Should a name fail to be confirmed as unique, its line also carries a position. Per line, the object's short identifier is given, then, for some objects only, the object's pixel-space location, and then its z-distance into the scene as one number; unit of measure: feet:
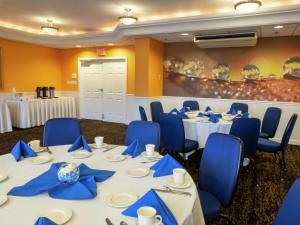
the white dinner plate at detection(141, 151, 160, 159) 5.98
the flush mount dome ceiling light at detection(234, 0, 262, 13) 11.91
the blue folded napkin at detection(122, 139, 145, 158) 6.21
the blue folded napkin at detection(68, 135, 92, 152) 6.47
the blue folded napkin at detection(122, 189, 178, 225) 3.20
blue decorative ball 4.15
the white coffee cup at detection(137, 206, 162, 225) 2.91
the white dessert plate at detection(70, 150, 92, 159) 5.98
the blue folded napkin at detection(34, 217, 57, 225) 2.75
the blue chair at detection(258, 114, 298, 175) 10.22
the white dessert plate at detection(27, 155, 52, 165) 5.45
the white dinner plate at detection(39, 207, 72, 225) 3.27
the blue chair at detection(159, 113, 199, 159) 10.26
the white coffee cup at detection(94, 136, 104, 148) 6.86
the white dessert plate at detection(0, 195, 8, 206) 3.64
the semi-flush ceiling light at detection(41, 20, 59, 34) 18.37
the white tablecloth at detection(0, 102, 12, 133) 18.75
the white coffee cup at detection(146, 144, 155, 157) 5.98
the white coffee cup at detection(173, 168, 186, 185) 4.41
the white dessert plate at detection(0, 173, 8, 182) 4.50
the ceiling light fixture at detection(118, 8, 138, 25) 15.24
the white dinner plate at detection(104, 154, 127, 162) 5.75
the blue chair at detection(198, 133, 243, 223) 5.32
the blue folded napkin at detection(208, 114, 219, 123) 11.48
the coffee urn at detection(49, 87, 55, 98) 23.71
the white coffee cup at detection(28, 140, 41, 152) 6.33
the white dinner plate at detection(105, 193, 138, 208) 3.69
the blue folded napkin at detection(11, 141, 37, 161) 5.73
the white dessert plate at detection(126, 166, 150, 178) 4.87
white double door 24.25
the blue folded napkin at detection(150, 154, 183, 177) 4.91
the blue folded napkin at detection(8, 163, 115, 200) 3.92
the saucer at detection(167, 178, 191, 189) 4.32
